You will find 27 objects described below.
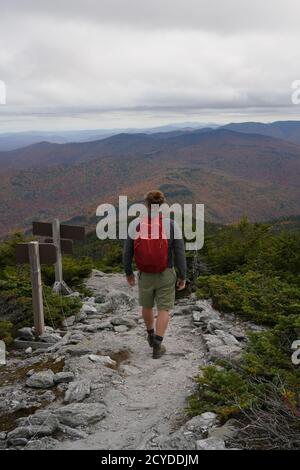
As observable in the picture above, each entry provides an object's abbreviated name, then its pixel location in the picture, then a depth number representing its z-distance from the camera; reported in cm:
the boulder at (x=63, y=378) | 541
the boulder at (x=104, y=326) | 760
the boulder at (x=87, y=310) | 858
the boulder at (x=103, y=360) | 594
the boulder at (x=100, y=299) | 966
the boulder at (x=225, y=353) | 559
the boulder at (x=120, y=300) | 926
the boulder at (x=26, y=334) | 742
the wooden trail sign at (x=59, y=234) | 950
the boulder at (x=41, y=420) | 427
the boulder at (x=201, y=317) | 765
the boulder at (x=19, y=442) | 407
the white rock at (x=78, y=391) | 492
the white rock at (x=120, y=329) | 745
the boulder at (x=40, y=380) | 536
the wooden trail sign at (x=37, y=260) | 732
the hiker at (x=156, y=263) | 566
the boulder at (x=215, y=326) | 709
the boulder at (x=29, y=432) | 416
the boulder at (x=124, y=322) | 771
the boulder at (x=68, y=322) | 811
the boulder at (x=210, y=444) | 370
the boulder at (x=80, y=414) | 439
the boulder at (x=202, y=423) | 409
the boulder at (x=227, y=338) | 638
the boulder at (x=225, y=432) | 382
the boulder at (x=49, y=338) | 720
